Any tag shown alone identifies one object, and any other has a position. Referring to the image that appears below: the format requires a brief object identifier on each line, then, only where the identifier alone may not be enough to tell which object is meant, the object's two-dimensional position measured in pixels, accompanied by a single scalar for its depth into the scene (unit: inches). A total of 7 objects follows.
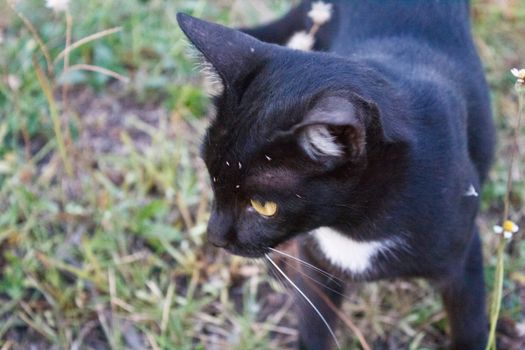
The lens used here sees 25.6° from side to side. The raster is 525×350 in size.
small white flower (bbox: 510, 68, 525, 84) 20.7
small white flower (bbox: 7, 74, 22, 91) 29.2
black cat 21.1
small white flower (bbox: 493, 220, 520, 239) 22.7
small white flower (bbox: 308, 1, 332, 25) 28.2
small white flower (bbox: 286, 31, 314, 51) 28.7
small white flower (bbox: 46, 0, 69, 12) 26.2
